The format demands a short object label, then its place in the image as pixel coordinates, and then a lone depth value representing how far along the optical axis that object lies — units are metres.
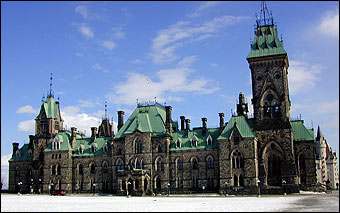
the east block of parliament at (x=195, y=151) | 72.94
